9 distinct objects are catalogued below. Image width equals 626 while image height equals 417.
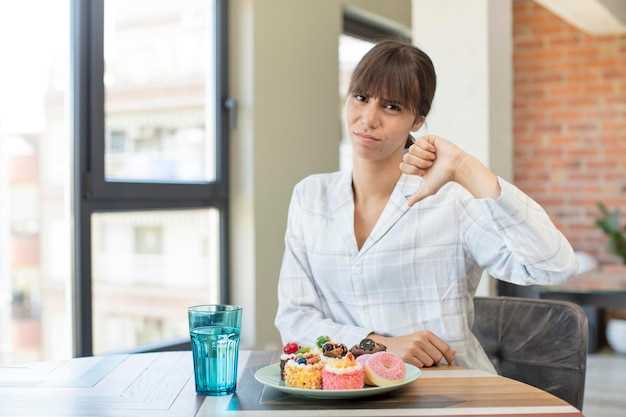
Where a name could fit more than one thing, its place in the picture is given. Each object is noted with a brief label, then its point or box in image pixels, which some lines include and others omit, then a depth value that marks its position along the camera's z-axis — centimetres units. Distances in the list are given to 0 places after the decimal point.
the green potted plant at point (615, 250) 500
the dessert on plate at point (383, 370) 124
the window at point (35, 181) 279
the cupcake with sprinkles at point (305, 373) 125
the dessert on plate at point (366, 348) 135
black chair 165
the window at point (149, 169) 281
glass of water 127
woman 168
